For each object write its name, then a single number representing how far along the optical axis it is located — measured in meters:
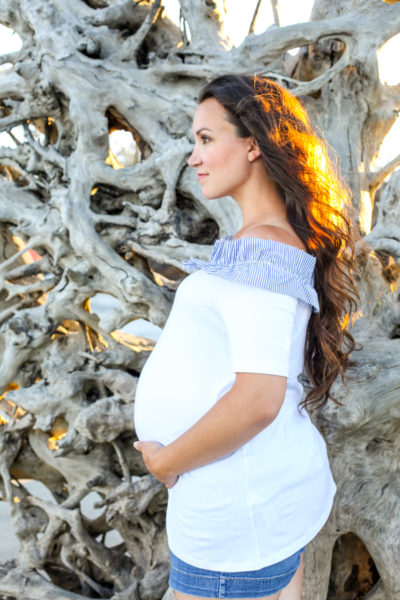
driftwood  2.54
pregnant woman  1.08
